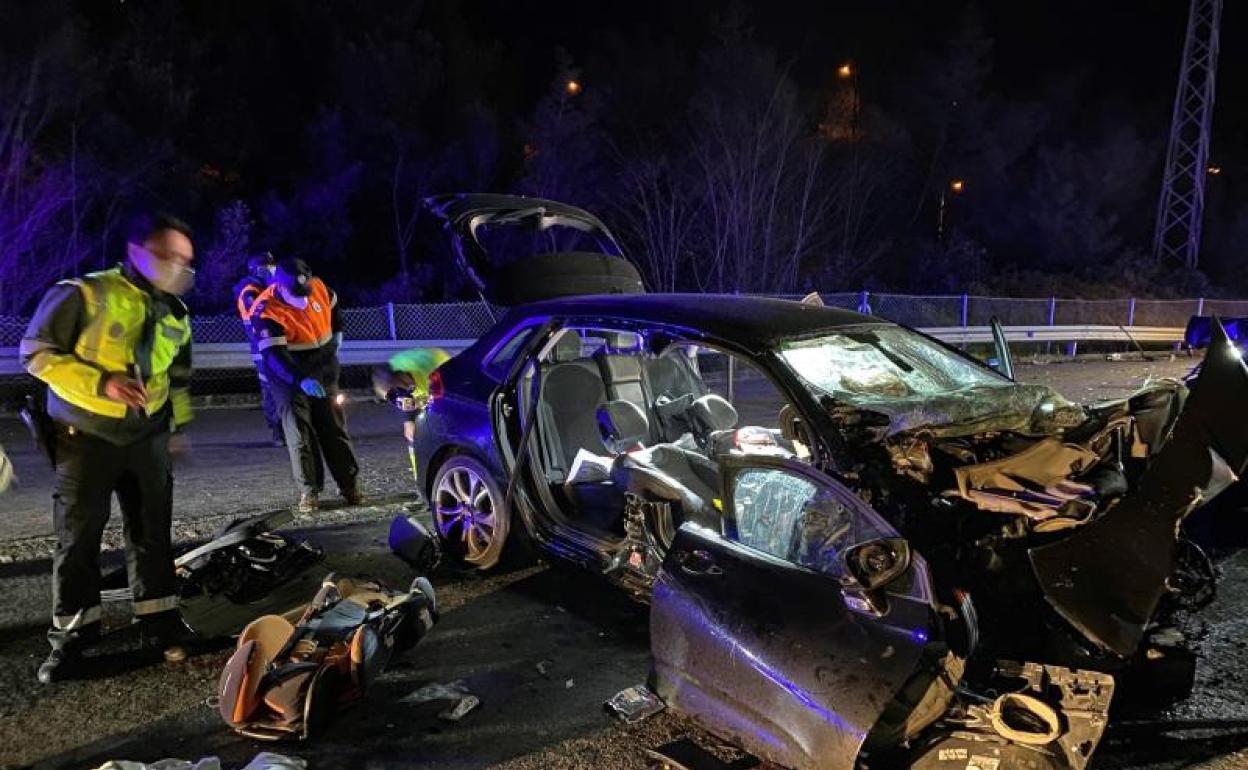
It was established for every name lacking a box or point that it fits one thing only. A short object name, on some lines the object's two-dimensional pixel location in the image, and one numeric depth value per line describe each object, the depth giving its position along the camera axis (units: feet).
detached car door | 7.89
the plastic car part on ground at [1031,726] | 7.70
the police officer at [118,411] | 10.92
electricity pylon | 74.23
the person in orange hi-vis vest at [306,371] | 17.93
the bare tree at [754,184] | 63.26
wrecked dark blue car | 7.93
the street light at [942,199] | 92.11
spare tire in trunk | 16.58
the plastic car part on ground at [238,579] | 13.28
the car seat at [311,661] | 9.68
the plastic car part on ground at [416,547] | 14.97
